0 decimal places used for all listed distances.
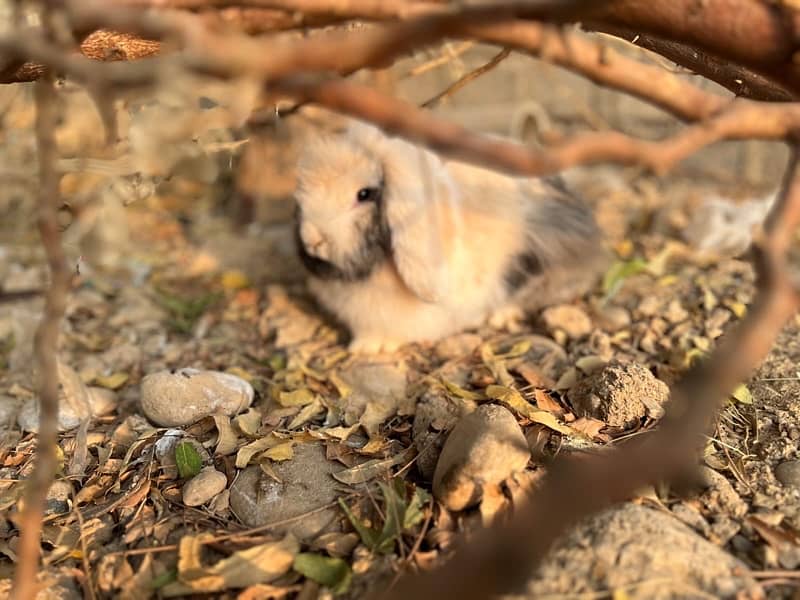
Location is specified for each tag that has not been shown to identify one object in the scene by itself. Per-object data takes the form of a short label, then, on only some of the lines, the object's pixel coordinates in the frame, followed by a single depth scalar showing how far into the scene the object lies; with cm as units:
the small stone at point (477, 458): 29
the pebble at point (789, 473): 31
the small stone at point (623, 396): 34
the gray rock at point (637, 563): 24
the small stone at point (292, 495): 30
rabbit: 43
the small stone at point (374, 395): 38
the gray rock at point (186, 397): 37
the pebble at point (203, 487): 32
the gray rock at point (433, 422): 33
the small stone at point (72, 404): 39
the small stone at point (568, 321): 47
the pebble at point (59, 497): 33
